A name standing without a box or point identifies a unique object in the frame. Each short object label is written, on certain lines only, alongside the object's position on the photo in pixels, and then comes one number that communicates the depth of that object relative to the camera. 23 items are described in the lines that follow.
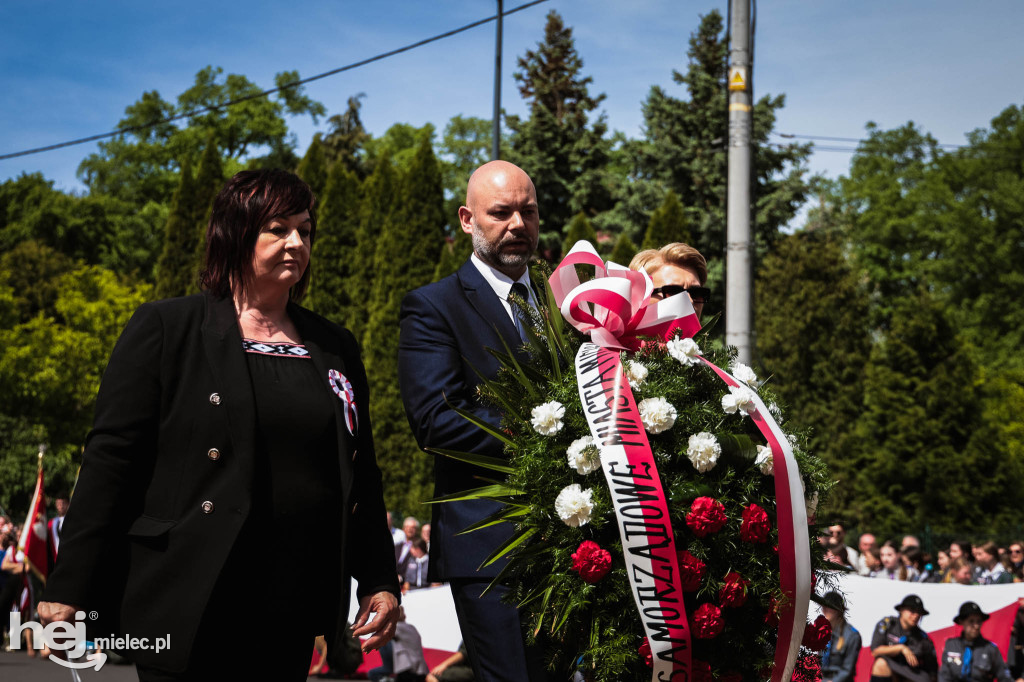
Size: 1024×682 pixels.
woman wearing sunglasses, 4.81
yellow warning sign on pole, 9.32
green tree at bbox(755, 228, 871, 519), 29.78
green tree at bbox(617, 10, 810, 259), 32.88
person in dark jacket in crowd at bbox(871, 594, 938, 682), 9.14
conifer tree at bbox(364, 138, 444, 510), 24.22
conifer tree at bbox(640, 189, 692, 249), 23.06
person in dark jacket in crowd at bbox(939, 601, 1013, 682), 9.09
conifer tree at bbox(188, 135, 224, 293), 31.91
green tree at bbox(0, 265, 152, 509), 33.91
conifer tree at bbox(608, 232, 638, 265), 22.12
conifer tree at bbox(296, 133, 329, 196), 29.70
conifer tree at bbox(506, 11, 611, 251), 36.84
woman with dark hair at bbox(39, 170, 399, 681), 2.53
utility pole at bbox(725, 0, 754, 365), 8.82
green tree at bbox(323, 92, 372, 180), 46.47
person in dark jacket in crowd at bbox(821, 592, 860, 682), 9.11
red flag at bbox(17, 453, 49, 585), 13.44
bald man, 3.11
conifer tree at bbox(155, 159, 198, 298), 31.12
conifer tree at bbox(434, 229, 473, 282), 24.42
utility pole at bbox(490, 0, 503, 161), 18.20
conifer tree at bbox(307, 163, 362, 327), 27.25
